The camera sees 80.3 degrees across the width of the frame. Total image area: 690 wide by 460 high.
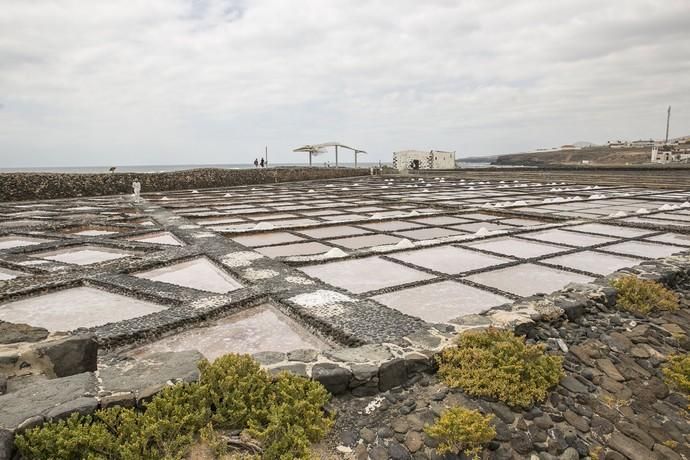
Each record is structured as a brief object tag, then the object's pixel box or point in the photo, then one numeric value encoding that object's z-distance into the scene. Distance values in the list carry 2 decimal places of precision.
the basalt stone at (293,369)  2.66
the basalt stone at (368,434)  2.38
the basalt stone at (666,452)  2.49
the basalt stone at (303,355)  2.85
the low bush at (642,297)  4.18
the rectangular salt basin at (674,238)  7.17
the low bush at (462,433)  2.29
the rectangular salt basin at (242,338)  3.32
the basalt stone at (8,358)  2.52
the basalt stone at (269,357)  2.80
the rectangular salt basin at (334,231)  8.19
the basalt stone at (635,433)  2.60
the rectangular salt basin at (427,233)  7.96
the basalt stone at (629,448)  2.49
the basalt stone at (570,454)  2.44
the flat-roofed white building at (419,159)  42.22
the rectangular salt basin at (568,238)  7.29
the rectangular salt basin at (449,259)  5.66
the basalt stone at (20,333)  2.84
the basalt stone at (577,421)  2.66
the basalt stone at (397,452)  2.29
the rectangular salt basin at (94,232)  8.18
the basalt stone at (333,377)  2.66
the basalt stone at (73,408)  2.06
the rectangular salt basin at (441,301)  4.03
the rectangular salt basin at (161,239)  7.42
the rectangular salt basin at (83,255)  6.06
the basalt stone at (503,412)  2.61
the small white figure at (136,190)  14.49
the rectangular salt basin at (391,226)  8.82
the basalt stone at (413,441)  2.35
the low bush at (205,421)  1.95
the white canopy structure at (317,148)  32.47
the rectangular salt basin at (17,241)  7.06
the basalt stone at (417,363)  2.91
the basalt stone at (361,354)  2.87
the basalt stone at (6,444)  1.85
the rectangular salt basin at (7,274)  5.13
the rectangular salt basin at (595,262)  5.63
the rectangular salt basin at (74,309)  3.80
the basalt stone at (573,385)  2.99
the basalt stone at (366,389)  2.72
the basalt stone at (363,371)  2.73
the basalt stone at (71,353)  2.65
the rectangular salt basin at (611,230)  7.98
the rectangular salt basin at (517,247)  6.45
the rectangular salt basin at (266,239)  7.34
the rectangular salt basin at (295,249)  6.57
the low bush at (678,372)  3.07
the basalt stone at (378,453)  2.27
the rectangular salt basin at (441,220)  9.67
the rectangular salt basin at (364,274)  4.93
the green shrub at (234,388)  2.34
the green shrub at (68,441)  1.90
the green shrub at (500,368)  2.76
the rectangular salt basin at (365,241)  7.27
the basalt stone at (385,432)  2.42
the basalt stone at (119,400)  2.22
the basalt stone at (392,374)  2.77
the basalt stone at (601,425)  2.68
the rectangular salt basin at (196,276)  4.87
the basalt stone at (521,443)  2.42
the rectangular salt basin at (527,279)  4.77
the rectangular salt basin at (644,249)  6.39
